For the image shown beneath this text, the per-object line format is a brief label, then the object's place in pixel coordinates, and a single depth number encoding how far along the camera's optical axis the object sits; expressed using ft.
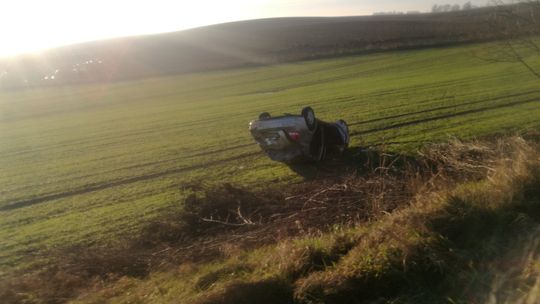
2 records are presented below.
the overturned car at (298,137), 47.14
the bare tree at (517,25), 43.91
